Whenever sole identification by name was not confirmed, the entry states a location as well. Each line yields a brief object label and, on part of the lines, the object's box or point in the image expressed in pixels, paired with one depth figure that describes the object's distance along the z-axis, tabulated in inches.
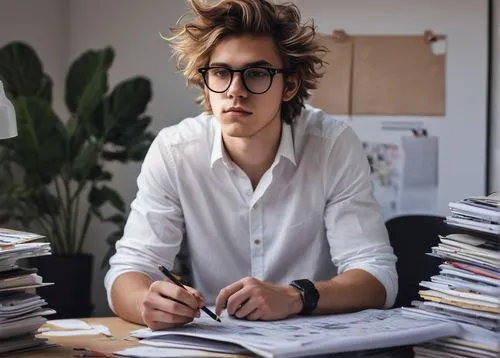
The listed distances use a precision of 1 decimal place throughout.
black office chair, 108.7
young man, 85.1
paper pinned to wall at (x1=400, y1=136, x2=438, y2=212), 143.1
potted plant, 137.7
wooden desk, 64.7
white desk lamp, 66.6
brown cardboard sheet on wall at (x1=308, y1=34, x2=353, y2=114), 144.6
